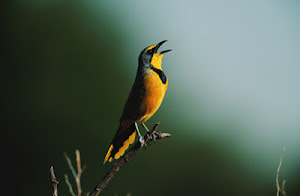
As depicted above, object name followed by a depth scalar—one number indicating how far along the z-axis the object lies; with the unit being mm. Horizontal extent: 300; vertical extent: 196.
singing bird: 9437
